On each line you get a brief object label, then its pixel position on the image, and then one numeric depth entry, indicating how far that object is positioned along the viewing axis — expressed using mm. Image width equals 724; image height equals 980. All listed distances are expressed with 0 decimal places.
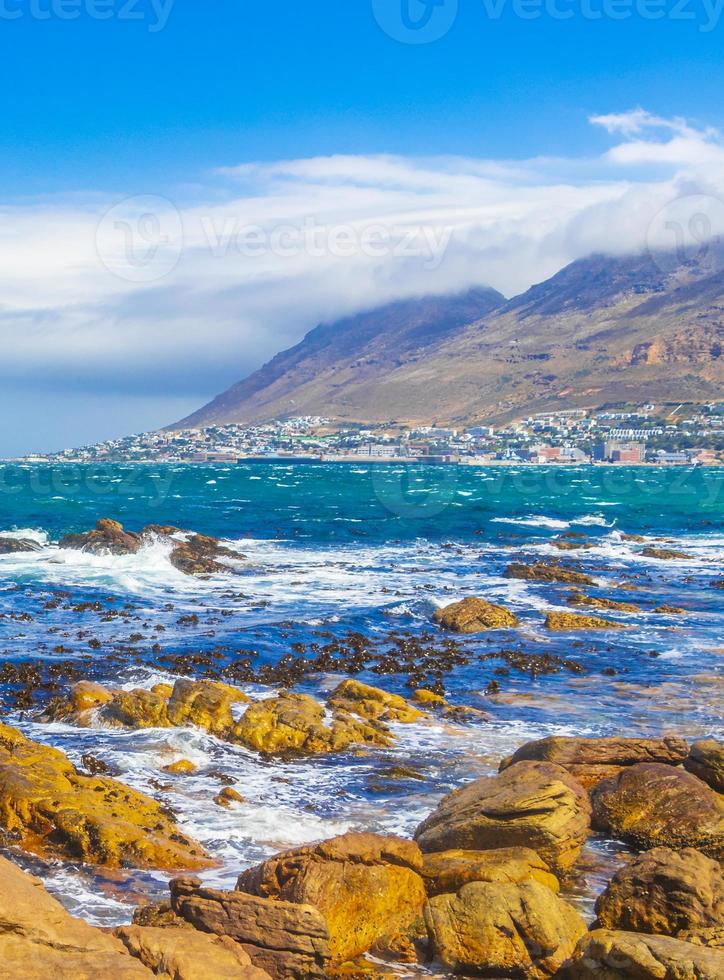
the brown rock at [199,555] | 46656
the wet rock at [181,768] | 18156
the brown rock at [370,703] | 22625
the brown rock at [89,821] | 13859
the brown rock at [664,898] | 11242
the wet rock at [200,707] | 20859
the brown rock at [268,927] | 10266
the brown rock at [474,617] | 34000
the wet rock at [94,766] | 17523
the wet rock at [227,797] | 16516
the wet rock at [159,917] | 10602
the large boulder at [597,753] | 17531
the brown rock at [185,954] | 9016
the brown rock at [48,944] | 8086
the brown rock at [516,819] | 13828
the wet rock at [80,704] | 21242
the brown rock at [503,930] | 10945
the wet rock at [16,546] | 52406
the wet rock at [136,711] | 20766
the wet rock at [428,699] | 24078
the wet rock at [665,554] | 54653
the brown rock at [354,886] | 11609
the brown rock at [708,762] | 16761
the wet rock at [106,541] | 50156
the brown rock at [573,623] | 34375
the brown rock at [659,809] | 14844
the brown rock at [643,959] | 9383
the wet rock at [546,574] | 44656
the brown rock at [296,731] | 20062
